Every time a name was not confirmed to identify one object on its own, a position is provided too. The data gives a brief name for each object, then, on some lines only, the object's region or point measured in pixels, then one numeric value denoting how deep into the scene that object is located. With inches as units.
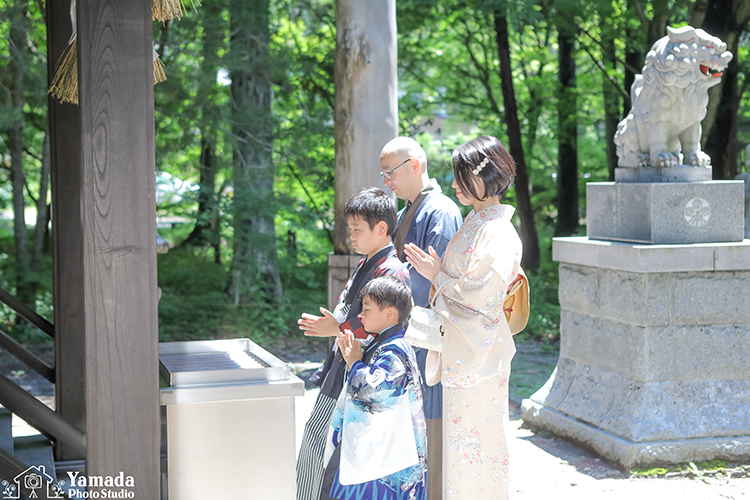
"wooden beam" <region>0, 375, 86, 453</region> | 113.8
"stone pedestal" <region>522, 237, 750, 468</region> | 189.3
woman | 122.0
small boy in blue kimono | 115.9
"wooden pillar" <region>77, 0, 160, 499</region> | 90.4
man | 143.9
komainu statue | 195.5
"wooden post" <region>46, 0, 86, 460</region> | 160.4
